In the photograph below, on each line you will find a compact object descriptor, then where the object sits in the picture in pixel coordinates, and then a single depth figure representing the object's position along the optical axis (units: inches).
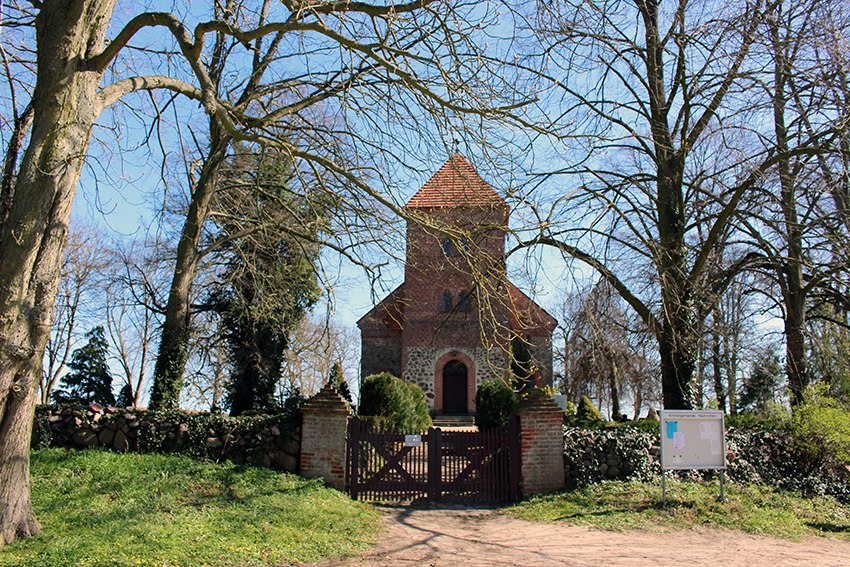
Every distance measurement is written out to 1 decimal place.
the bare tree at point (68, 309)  929.5
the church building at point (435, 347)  1078.4
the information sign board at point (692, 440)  399.9
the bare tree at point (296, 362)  702.5
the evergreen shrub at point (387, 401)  613.0
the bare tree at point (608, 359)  470.0
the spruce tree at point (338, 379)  815.1
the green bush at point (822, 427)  443.8
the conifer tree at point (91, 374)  671.8
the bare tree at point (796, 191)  398.3
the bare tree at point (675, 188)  445.7
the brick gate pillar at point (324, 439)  430.6
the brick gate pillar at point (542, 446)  444.1
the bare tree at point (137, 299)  689.0
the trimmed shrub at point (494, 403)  665.0
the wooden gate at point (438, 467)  438.9
